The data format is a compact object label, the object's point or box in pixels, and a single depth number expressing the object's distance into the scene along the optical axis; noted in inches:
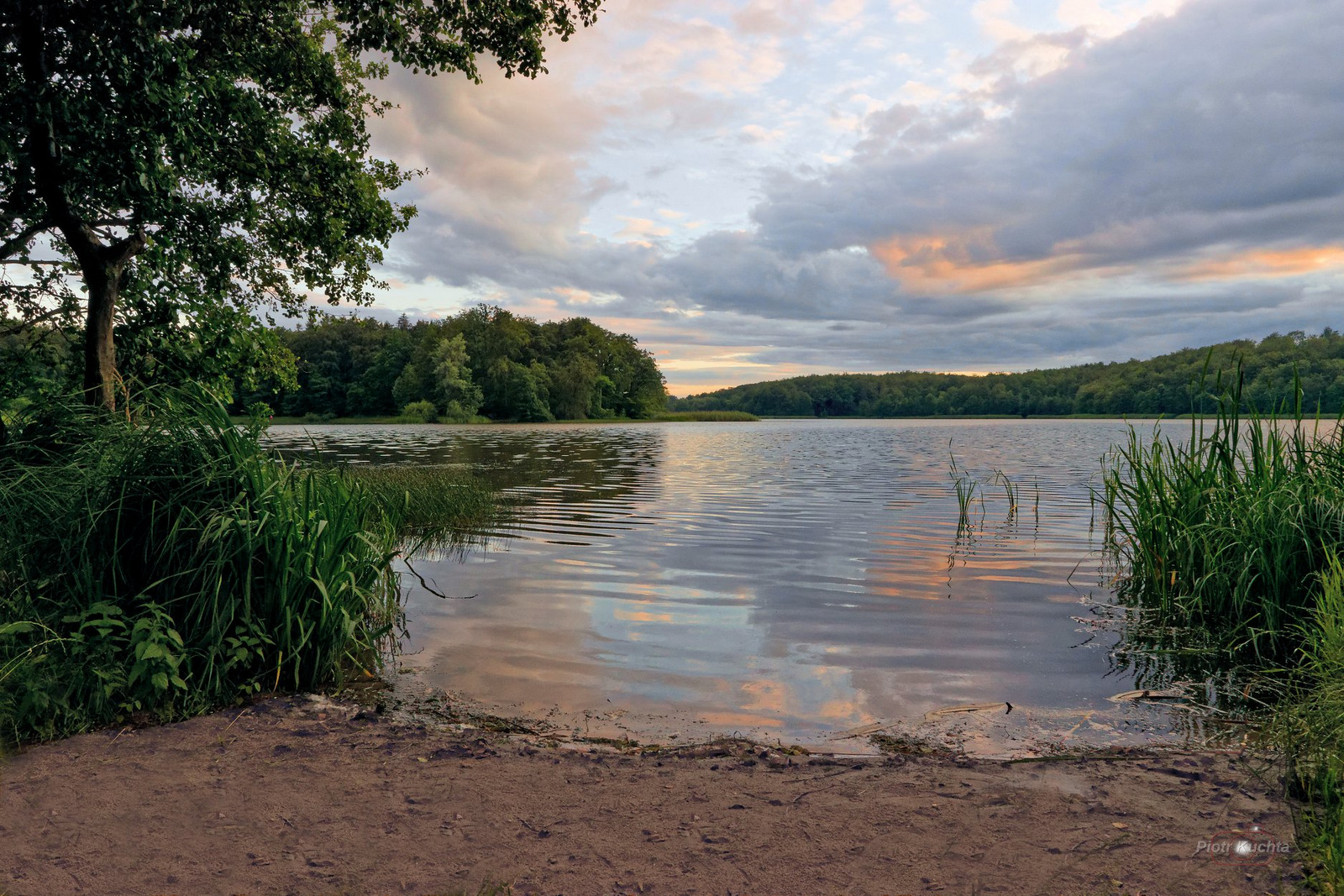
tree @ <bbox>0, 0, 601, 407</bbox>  315.6
